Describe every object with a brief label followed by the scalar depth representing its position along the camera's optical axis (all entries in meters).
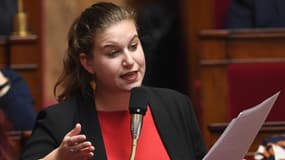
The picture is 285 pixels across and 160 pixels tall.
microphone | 6.18
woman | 6.45
